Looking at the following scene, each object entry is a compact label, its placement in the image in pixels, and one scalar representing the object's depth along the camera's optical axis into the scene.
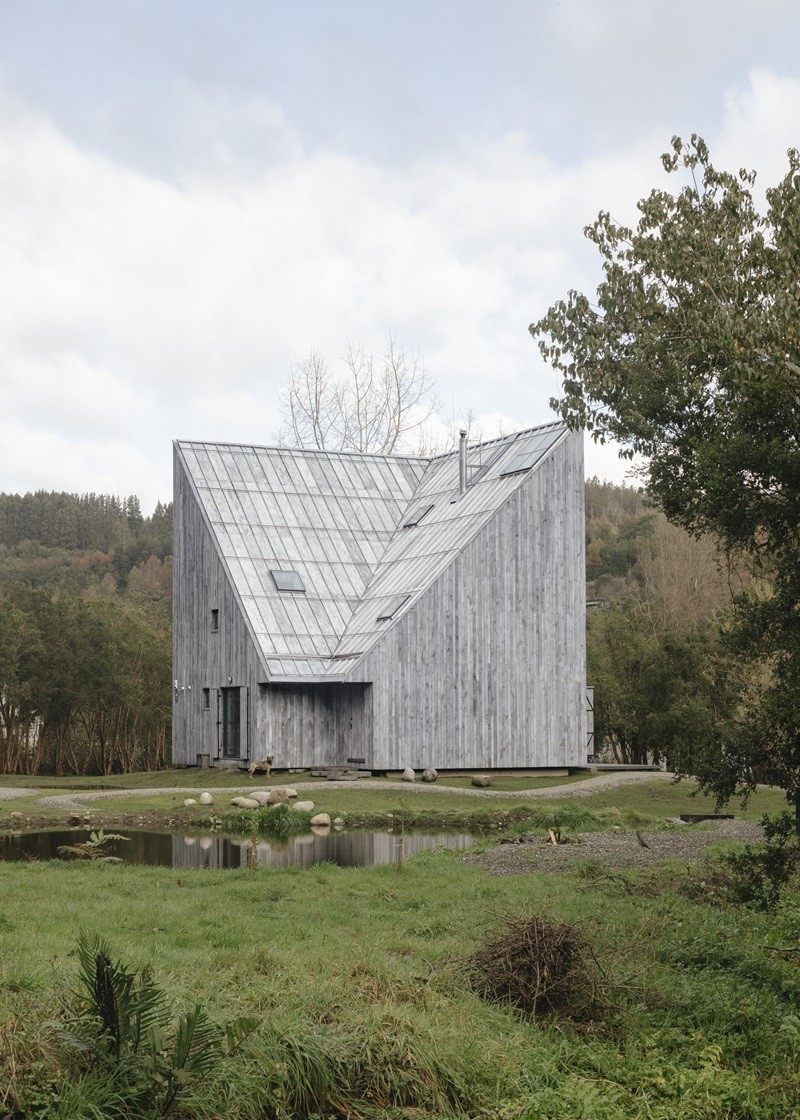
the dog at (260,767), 34.19
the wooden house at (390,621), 34.97
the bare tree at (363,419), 54.72
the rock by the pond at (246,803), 26.34
